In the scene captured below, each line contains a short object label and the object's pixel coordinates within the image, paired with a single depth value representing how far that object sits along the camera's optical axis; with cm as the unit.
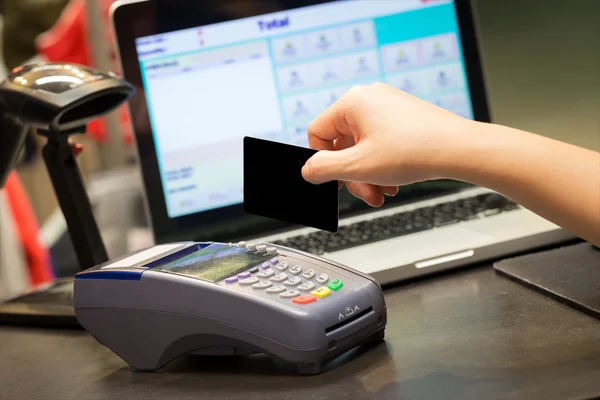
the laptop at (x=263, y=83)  136
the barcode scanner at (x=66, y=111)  118
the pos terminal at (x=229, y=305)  102
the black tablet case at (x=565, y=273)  108
